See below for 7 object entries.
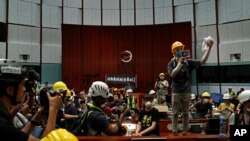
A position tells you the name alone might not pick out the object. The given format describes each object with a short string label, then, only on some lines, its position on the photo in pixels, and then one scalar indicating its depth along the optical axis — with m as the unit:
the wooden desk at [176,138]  3.98
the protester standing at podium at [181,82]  5.72
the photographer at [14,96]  2.13
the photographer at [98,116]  3.87
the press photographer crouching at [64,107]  3.07
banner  19.80
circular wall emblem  21.43
